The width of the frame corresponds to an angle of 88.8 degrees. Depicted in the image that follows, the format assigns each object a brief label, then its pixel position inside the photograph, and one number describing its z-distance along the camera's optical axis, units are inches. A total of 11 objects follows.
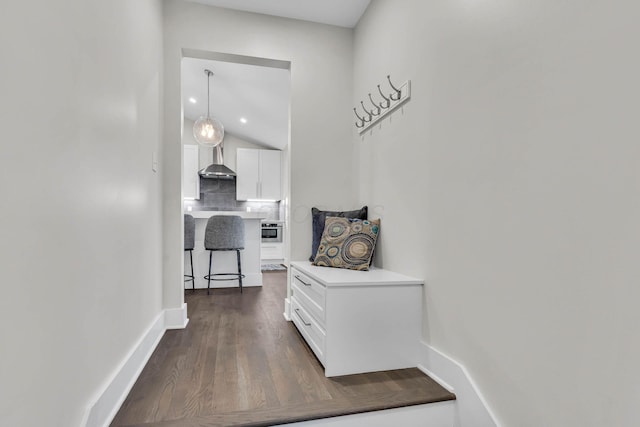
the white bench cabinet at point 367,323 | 67.6
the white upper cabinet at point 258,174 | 269.4
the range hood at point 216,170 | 225.3
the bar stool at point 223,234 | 147.0
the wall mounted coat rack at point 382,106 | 80.4
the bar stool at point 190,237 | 150.9
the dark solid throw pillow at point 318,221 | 106.1
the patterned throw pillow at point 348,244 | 88.2
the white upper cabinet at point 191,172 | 261.7
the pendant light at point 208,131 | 170.7
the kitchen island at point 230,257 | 158.2
